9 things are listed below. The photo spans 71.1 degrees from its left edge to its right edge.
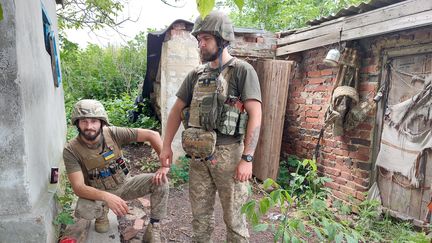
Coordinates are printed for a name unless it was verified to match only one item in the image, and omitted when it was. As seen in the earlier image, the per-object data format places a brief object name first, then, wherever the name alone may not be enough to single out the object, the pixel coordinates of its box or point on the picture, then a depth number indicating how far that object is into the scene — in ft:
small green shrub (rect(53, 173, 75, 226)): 7.85
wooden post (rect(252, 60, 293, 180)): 16.16
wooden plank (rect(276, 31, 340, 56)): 14.25
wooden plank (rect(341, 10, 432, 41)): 10.27
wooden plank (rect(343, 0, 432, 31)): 10.41
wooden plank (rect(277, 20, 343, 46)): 14.20
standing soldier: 7.24
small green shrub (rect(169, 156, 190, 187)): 15.22
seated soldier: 8.11
